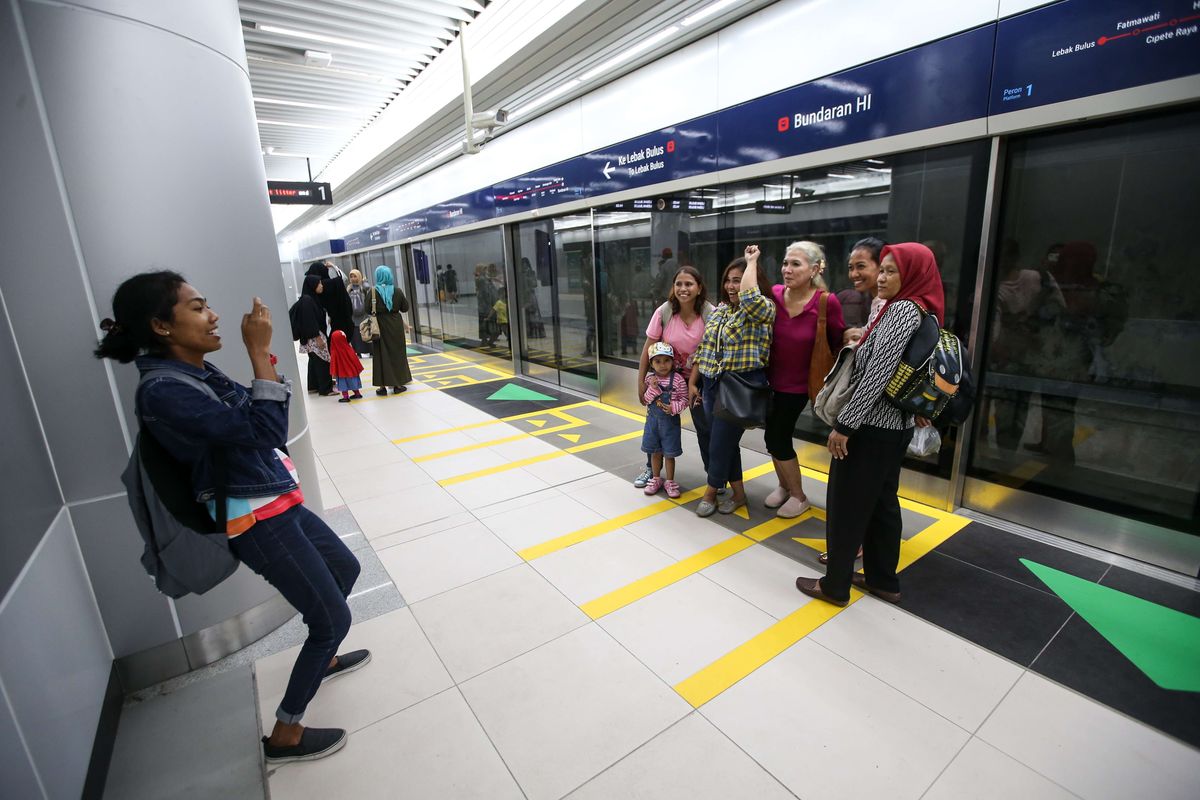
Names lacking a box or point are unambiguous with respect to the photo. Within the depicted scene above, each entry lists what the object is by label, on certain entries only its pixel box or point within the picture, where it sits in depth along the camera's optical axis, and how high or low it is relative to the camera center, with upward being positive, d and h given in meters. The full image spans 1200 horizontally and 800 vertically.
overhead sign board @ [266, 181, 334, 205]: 11.67 +1.63
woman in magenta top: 3.14 -0.56
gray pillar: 2.03 +0.22
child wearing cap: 3.85 -1.12
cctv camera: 6.56 +1.65
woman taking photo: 1.58 -0.51
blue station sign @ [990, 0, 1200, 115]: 2.58 +0.88
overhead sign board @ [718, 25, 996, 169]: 3.23 +0.92
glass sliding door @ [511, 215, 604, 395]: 7.22 -0.60
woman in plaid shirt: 3.29 -0.60
